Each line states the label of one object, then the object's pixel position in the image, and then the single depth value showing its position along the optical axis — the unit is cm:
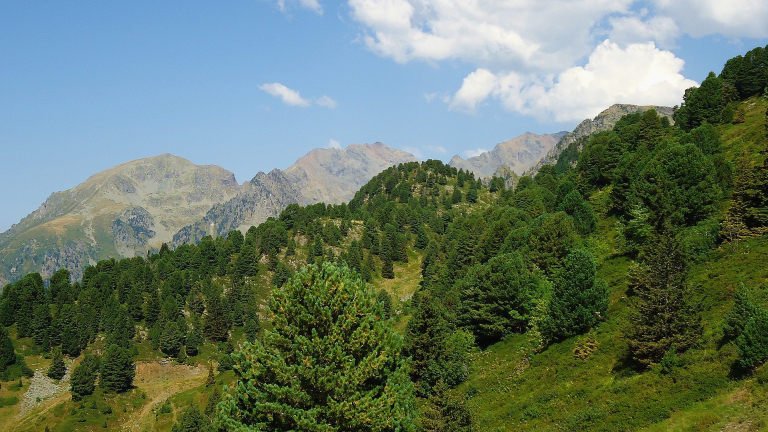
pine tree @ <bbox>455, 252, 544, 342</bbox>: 5709
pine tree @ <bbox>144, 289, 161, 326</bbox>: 11688
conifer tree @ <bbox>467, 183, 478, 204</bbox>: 19300
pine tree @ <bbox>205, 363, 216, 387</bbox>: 9044
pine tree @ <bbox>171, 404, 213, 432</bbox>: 6788
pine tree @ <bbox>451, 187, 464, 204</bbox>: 18962
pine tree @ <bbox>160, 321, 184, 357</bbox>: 10694
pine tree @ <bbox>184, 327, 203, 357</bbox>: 10831
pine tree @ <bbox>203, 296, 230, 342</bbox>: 11638
